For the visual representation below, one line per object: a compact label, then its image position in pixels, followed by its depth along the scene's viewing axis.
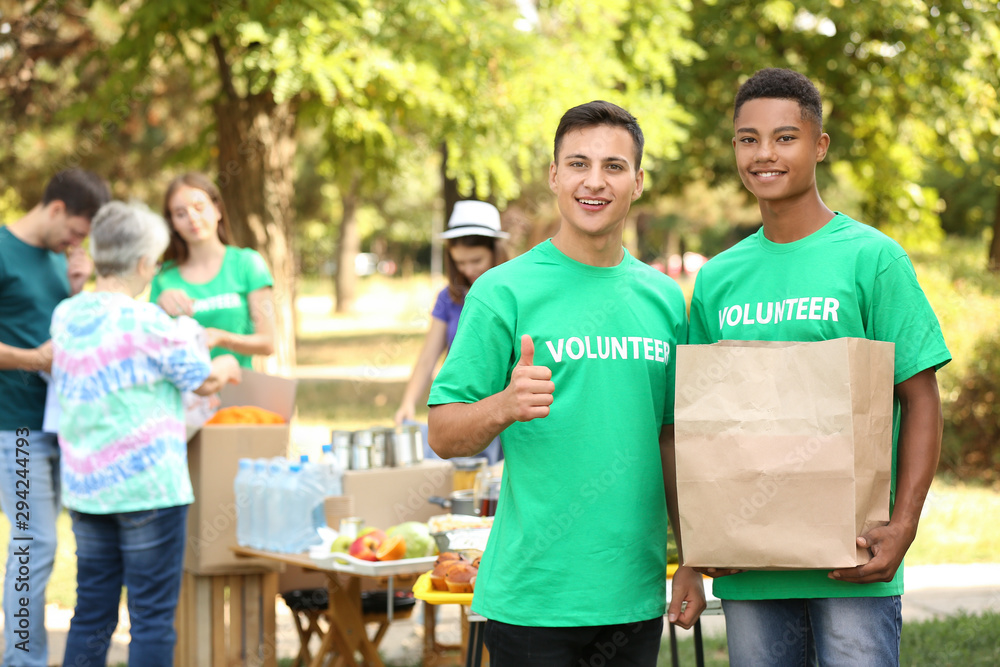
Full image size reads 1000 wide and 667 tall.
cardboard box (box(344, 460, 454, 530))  4.29
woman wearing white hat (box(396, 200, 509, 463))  4.92
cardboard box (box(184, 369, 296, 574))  4.47
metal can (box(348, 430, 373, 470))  4.34
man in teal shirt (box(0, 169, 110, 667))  4.29
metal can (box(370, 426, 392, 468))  4.39
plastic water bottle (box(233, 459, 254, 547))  4.30
